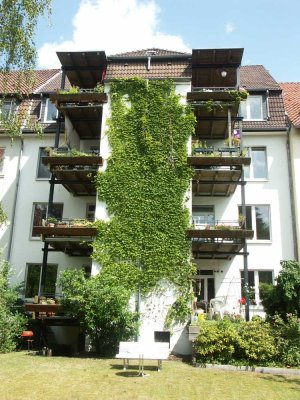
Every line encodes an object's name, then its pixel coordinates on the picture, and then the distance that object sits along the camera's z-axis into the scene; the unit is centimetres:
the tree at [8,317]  1878
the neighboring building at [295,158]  2300
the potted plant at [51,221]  2076
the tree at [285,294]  1692
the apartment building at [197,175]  2161
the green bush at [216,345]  1534
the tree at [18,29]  1391
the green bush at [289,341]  1495
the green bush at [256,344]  1505
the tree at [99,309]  1695
